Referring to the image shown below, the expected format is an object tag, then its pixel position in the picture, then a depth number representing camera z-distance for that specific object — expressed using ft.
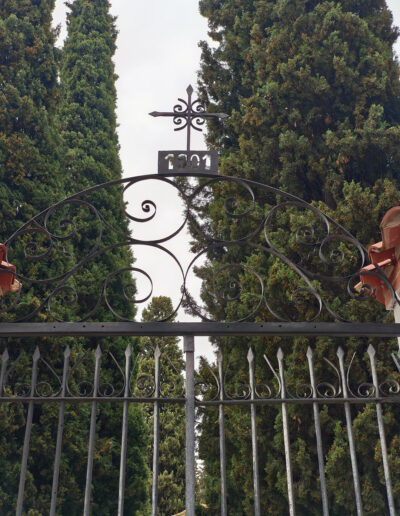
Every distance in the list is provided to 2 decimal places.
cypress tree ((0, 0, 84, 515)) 19.95
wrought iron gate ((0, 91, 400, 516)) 9.26
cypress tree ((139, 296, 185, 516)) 35.60
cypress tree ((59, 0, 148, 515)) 24.02
